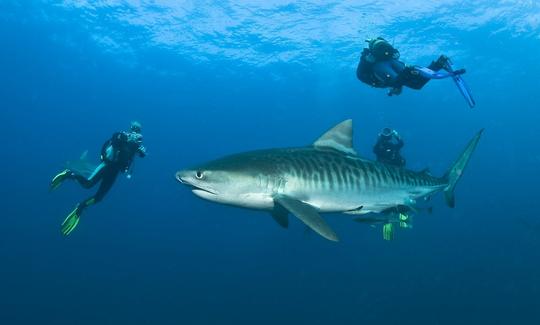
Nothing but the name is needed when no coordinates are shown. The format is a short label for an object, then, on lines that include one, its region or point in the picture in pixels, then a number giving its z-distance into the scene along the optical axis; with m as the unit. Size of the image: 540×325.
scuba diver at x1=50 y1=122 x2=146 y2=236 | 9.64
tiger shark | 4.13
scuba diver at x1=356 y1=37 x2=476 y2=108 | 6.90
